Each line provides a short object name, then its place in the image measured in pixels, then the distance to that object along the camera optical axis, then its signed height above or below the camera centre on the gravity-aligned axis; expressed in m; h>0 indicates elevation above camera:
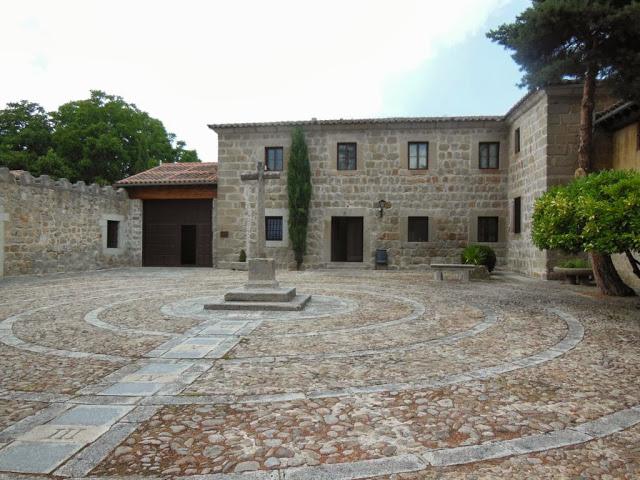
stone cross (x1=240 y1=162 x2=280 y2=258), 9.38 +0.83
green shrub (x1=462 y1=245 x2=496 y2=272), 14.81 -0.61
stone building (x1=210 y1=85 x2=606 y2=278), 17.27 +2.05
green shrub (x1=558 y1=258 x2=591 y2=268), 12.37 -0.67
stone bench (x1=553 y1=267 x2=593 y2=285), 11.99 -0.93
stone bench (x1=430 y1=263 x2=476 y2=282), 13.09 -0.92
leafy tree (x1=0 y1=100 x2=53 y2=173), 25.45 +5.96
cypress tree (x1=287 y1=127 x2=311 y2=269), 17.67 +1.92
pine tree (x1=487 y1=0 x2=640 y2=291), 9.21 +4.37
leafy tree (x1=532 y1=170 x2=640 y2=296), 7.21 +0.43
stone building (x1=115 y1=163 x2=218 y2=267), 19.00 +1.09
